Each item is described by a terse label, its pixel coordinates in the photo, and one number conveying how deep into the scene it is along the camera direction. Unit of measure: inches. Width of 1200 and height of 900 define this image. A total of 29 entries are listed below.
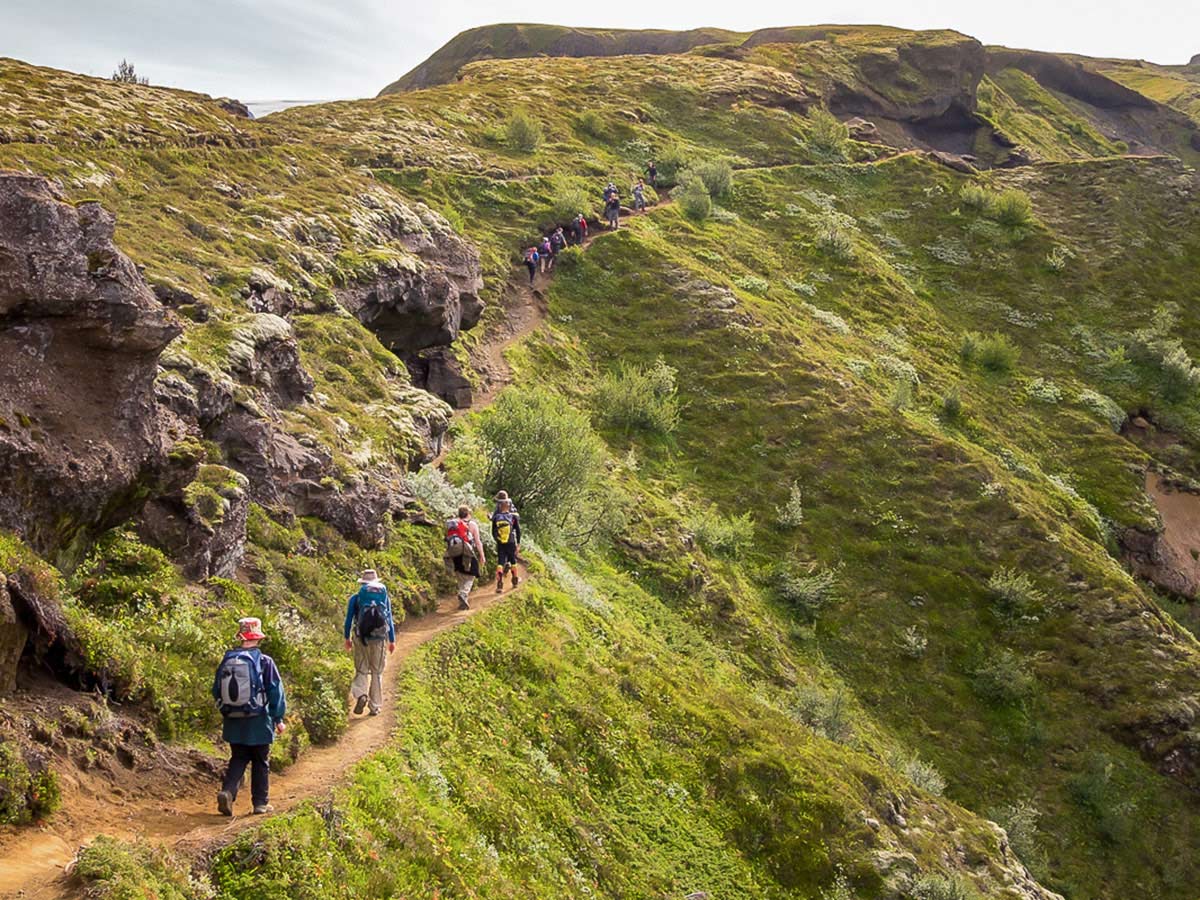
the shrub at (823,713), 973.2
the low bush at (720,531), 1256.2
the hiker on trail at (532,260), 1752.0
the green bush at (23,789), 278.7
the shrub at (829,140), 2859.3
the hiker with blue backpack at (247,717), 334.0
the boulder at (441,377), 1259.2
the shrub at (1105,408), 1870.1
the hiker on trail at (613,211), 2039.9
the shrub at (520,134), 2313.0
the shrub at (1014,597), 1256.8
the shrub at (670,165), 2513.5
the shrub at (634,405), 1456.7
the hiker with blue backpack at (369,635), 484.4
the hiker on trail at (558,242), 1885.0
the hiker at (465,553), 698.2
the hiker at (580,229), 1929.1
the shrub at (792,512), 1360.7
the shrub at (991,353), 1961.1
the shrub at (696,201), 2244.1
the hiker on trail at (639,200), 2236.7
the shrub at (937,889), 652.0
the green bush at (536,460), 951.6
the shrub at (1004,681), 1159.6
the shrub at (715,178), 2438.5
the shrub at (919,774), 952.3
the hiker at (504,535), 757.3
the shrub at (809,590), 1235.2
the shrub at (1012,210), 2477.9
